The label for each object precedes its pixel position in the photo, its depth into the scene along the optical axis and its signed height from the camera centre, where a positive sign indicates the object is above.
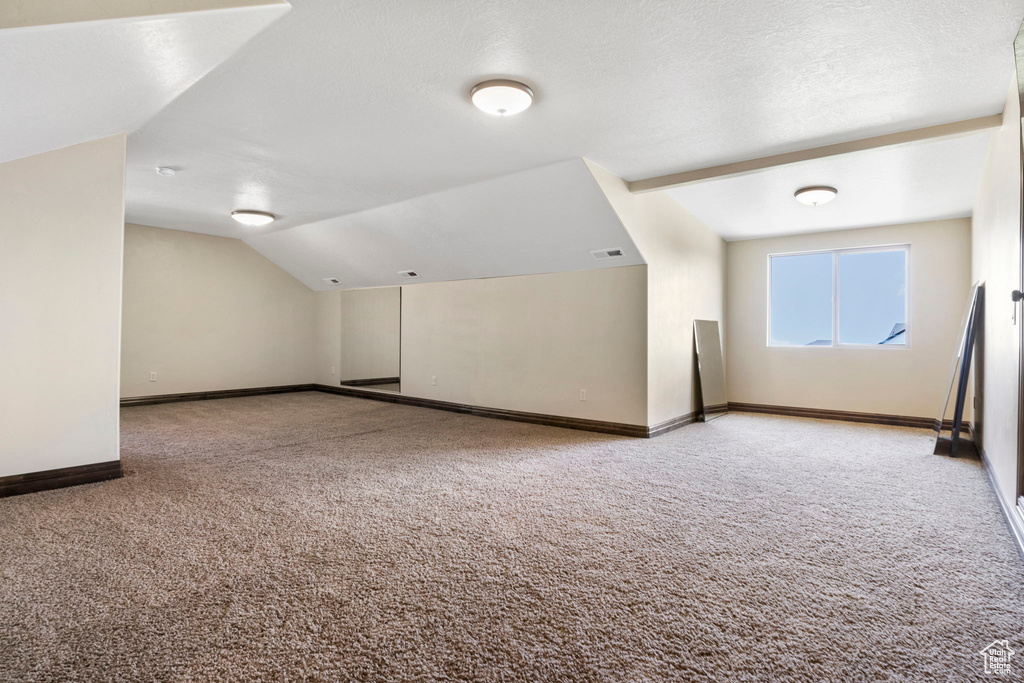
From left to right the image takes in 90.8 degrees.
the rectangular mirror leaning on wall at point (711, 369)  6.33 -0.29
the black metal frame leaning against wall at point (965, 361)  4.35 -0.11
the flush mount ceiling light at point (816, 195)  4.77 +1.46
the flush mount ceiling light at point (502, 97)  2.87 +1.45
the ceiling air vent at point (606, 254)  5.22 +0.97
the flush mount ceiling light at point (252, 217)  6.09 +1.54
